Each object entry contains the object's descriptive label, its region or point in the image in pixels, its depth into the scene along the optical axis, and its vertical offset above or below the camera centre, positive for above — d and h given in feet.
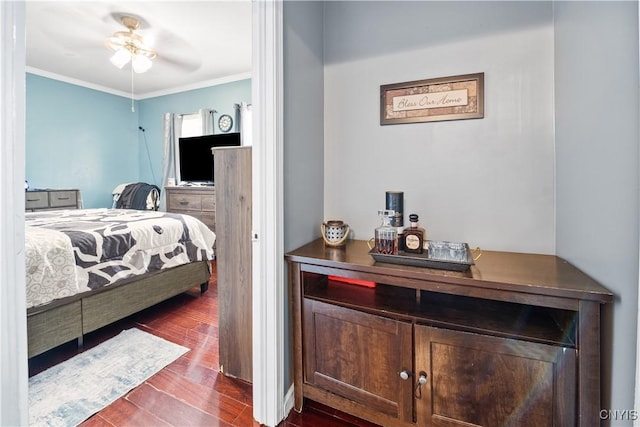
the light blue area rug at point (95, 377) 4.57 -2.99
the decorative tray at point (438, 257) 3.75 -0.67
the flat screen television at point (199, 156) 13.93 +2.61
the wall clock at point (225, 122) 14.29 +4.15
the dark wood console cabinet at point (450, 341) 3.12 -1.60
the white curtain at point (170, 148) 15.74 +3.25
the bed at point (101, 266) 5.49 -1.27
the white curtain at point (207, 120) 14.57 +4.34
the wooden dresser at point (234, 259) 5.23 -0.90
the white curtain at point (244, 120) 13.78 +4.09
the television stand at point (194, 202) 13.23 +0.33
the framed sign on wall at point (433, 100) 4.81 +1.81
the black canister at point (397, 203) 4.85 +0.07
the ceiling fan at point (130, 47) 9.16 +5.28
